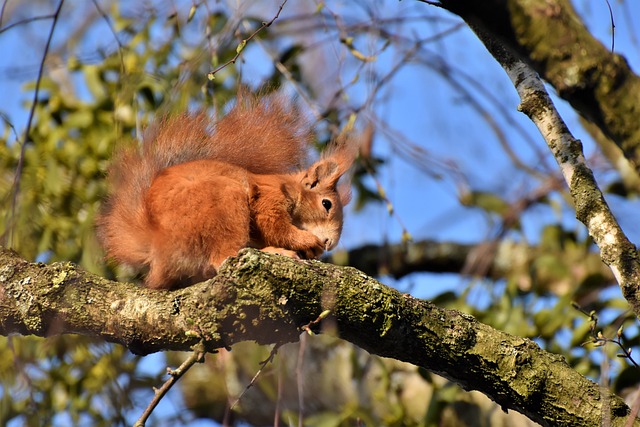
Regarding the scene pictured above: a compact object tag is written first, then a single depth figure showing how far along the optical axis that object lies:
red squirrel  6.49
